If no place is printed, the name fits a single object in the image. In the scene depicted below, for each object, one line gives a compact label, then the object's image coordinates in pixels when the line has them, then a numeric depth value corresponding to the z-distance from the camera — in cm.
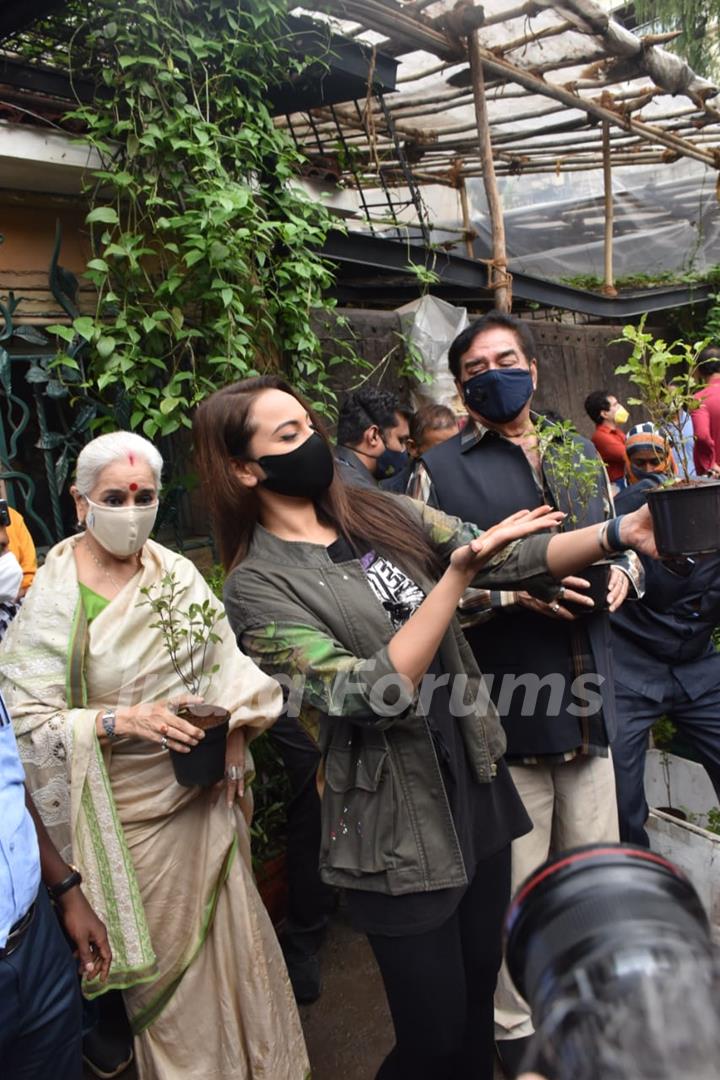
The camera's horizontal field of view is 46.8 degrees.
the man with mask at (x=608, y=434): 621
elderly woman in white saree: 227
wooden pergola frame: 509
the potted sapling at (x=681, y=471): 175
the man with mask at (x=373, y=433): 431
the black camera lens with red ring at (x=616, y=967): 66
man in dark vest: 243
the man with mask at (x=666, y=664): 298
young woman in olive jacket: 170
